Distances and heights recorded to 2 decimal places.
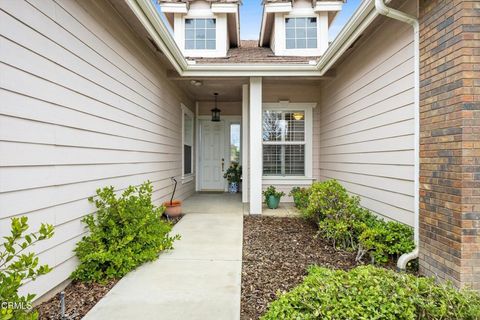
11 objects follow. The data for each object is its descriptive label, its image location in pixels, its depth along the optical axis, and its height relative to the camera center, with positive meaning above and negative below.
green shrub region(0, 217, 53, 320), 1.39 -0.66
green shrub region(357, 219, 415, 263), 2.97 -0.95
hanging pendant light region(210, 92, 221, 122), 8.22 +1.25
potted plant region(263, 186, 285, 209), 6.22 -0.93
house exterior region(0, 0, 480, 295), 2.20 +0.51
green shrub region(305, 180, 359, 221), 3.93 -0.66
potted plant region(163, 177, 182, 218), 5.25 -1.01
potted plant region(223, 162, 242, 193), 8.70 -0.64
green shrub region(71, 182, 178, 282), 2.66 -0.87
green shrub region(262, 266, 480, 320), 1.66 -0.91
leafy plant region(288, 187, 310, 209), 5.69 -0.87
